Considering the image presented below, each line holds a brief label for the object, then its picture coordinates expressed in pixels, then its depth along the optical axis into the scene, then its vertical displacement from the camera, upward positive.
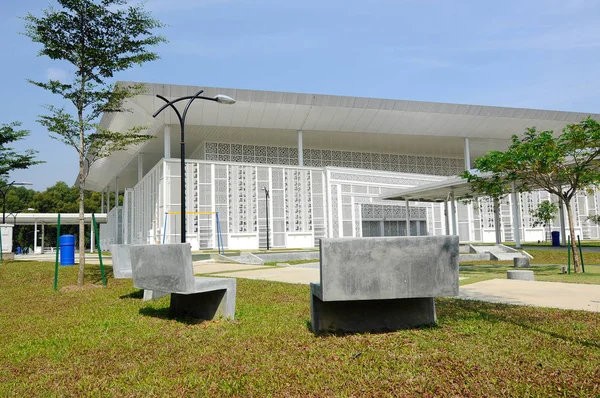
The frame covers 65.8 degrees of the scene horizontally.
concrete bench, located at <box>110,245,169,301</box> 8.34 -0.40
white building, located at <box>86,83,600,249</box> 28.00 +5.43
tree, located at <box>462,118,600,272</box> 10.89 +1.77
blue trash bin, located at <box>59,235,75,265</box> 17.28 -0.34
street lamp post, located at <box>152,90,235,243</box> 12.31 +1.94
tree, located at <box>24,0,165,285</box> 10.49 +4.37
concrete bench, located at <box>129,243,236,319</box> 4.95 -0.49
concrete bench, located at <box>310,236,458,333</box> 3.98 -0.29
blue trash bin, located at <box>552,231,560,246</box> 25.14 -0.45
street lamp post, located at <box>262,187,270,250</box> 28.54 +2.20
